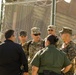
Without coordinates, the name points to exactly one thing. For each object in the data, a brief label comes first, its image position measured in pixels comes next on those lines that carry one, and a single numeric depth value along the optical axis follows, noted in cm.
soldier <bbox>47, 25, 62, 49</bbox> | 1082
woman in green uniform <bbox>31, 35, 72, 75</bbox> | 933
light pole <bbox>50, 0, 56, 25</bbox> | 1344
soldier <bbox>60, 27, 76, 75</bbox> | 1011
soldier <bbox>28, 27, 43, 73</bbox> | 1096
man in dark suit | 984
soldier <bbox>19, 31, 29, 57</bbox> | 1147
